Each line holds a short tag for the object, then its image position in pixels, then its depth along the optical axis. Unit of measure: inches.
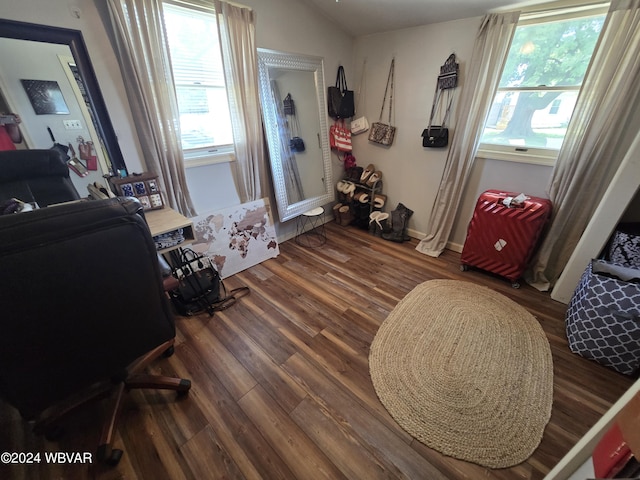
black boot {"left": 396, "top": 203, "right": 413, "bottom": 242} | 119.1
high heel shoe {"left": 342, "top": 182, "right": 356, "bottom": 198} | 125.5
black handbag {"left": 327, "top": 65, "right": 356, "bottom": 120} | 112.7
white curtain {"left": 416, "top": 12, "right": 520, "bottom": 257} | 76.9
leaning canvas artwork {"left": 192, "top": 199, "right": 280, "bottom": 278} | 86.9
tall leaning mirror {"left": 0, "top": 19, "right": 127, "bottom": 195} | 51.9
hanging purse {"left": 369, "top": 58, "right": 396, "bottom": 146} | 107.0
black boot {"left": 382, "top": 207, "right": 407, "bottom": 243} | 117.4
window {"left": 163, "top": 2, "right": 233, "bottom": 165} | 72.4
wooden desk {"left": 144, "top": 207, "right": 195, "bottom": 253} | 61.9
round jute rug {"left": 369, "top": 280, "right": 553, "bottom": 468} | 47.9
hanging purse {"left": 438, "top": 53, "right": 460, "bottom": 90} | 87.0
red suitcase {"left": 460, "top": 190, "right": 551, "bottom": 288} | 78.0
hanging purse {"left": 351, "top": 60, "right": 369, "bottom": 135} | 116.5
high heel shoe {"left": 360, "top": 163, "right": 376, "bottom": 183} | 123.0
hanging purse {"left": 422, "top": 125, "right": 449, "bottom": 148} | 96.2
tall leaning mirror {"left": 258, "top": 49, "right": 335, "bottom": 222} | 92.9
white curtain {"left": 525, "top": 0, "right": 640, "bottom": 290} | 61.1
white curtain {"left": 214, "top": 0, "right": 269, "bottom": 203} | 76.2
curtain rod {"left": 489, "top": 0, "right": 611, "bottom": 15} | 64.9
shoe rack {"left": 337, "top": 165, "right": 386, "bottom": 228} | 123.2
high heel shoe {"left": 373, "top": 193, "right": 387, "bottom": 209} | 124.8
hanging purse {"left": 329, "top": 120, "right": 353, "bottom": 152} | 120.0
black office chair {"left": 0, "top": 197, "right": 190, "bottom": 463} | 26.7
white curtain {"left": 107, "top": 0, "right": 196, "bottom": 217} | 60.6
